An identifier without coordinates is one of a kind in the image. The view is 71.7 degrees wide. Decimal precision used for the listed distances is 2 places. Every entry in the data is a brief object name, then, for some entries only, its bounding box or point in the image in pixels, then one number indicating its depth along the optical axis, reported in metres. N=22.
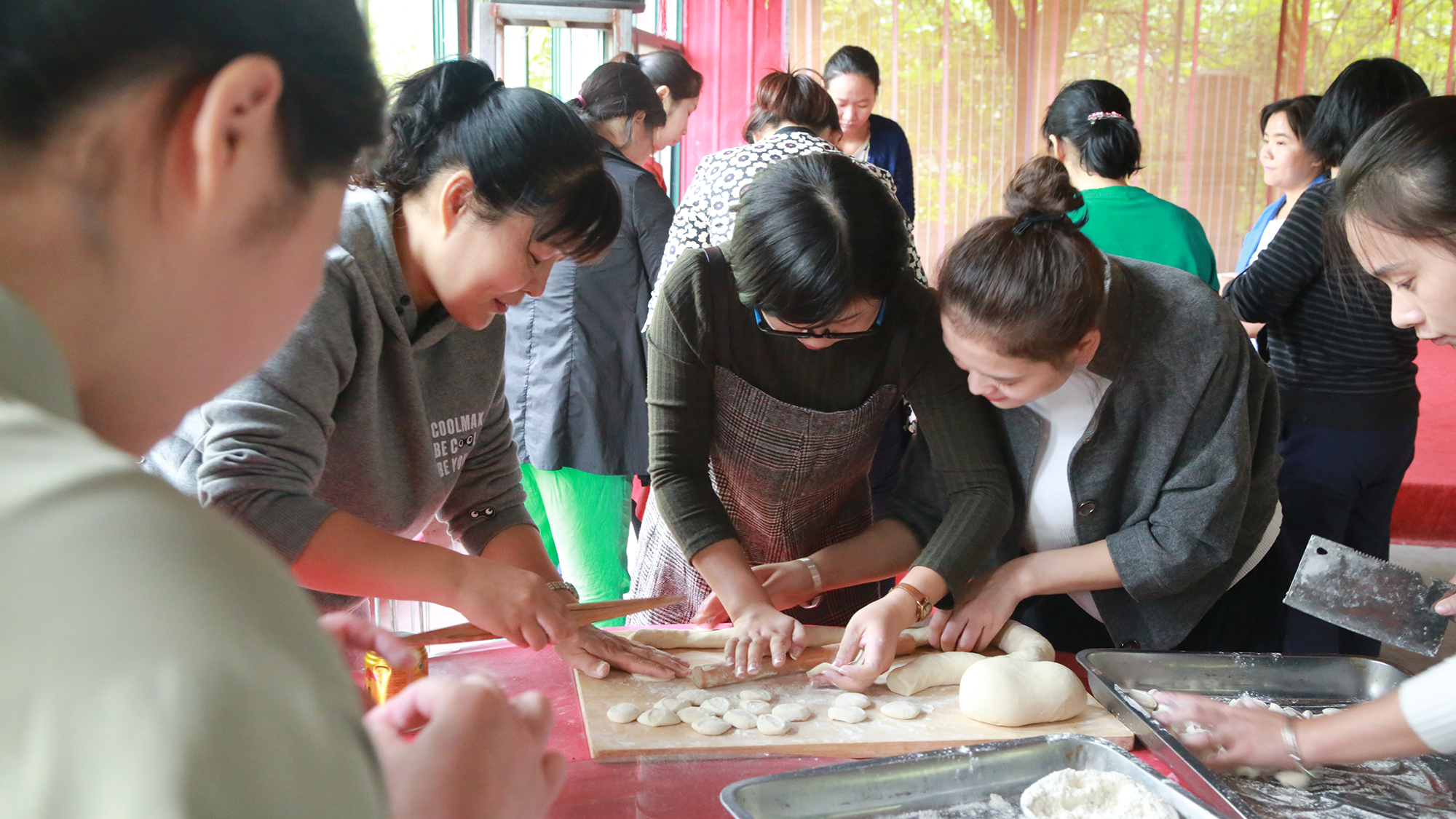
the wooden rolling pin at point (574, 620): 1.50
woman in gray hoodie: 1.22
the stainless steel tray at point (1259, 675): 1.53
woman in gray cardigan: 1.55
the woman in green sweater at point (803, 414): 1.51
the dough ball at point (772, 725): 1.34
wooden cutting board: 1.30
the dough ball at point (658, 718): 1.34
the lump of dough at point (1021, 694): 1.37
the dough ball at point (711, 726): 1.32
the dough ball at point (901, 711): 1.41
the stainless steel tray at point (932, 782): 1.13
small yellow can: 1.24
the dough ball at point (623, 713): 1.35
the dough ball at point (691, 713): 1.36
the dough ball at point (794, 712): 1.39
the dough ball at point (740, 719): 1.35
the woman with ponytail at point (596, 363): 3.01
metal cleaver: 1.49
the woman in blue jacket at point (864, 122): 4.41
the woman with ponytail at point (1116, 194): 2.64
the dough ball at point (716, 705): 1.40
